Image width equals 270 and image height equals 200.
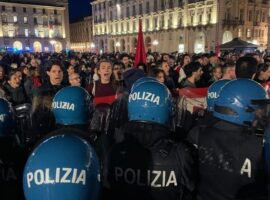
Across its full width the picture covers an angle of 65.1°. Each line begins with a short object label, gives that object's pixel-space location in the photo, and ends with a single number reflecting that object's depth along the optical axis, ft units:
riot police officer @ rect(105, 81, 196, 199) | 4.53
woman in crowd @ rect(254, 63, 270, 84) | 12.26
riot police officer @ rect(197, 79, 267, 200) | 4.61
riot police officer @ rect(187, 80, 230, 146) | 7.56
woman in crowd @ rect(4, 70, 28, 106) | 12.41
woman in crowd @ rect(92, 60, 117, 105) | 10.17
